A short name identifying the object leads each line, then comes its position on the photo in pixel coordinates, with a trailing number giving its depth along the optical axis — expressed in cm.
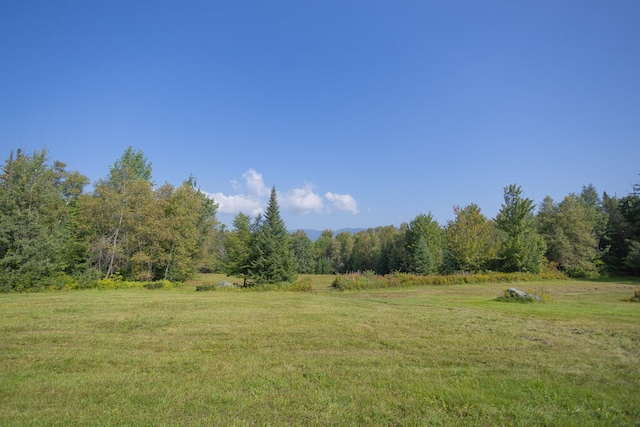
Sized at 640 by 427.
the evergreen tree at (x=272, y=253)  2475
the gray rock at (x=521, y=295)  1538
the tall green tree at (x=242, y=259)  2550
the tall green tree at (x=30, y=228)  1955
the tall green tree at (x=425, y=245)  4072
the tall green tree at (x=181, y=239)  3034
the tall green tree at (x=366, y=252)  6800
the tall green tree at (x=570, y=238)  3603
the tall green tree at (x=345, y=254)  8088
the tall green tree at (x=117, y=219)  2672
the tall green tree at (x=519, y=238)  3272
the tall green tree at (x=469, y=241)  3588
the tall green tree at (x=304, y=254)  7588
